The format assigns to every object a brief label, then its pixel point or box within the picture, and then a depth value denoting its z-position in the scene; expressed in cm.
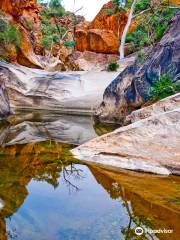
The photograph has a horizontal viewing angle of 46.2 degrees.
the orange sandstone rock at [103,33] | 2477
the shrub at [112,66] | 1368
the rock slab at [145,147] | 414
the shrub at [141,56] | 961
